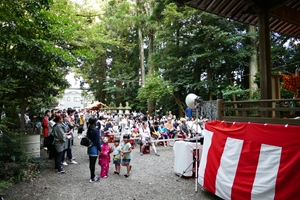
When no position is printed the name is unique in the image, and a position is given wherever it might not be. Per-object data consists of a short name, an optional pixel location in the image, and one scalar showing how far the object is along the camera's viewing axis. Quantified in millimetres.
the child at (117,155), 6422
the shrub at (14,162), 5738
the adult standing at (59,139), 6438
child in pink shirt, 6188
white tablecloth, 6148
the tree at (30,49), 4957
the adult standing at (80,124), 13979
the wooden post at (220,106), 5223
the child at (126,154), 6262
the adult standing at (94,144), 5695
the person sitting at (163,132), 11614
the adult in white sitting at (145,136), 9562
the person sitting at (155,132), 11868
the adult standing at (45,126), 8812
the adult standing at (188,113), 17116
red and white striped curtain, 3422
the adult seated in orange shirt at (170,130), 12148
